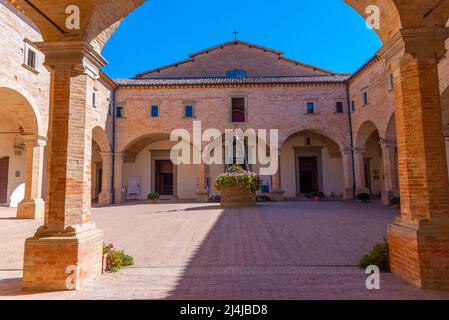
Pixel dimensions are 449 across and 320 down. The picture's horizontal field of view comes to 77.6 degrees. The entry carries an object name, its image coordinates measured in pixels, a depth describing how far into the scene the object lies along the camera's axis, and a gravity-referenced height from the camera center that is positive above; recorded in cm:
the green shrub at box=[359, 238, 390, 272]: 475 -134
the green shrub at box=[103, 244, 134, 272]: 495 -138
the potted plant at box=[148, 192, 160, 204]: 1966 -87
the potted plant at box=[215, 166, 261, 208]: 1458 -24
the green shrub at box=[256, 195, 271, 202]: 1930 -105
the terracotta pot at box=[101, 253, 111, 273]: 482 -136
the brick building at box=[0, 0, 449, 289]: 422 +222
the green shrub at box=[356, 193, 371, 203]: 1706 -95
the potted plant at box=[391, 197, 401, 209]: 1442 -110
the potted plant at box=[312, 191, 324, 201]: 1963 -93
